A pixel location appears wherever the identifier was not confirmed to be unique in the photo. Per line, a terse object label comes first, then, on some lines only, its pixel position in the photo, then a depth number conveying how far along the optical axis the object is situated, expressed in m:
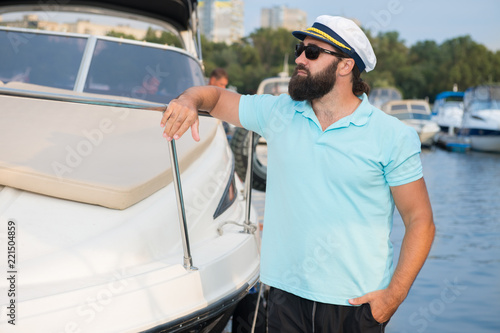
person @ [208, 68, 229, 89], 8.04
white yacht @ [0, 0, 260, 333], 2.40
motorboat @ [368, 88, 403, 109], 33.69
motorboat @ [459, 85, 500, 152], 24.31
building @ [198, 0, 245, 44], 194.50
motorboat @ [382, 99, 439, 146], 25.36
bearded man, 2.25
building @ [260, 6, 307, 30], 177.10
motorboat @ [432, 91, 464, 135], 33.81
